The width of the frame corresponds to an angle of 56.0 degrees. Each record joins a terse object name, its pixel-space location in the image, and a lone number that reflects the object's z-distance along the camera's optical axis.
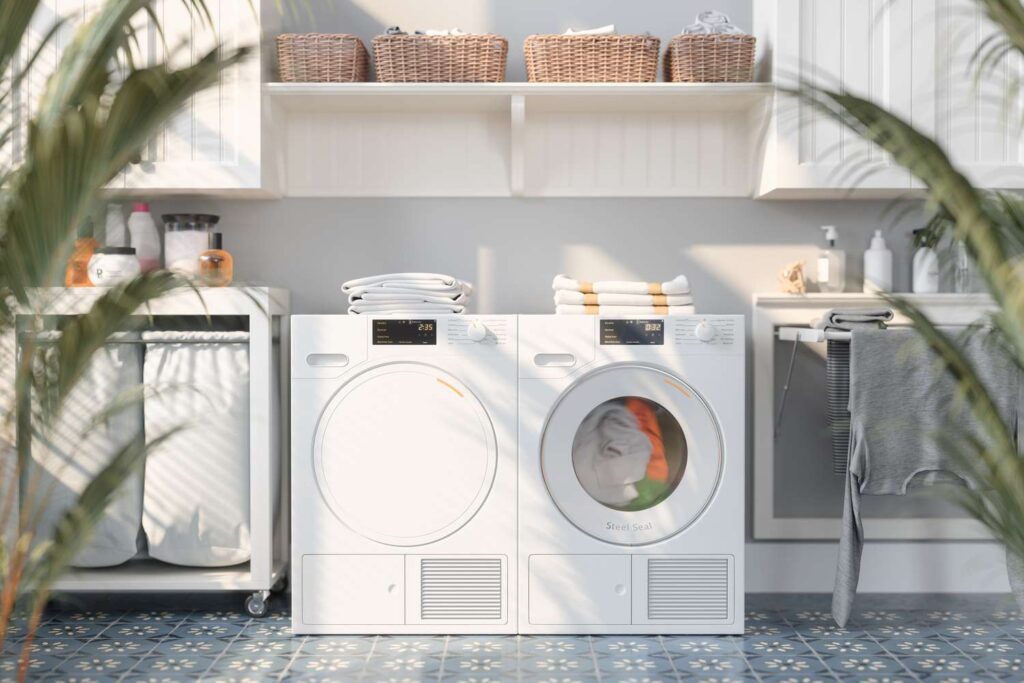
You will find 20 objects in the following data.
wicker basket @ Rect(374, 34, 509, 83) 2.69
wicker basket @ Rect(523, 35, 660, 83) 2.69
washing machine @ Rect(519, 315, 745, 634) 2.50
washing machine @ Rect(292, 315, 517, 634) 2.50
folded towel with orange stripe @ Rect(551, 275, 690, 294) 2.58
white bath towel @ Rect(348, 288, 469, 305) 2.57
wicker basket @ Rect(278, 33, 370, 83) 2.71
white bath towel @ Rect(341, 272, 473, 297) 2.58
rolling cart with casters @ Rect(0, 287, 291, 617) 2.62
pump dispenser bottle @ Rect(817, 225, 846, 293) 2.92
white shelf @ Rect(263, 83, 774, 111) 2.70
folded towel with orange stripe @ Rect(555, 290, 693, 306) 2.59
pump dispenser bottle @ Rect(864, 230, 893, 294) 2.87
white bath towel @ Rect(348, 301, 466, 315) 2.56
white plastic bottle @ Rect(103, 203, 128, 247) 2.81
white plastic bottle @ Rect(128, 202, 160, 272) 2.85
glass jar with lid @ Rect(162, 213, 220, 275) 2.82
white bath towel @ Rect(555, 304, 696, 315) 2.58
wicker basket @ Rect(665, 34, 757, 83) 2.67
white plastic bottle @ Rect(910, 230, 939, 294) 2.87
